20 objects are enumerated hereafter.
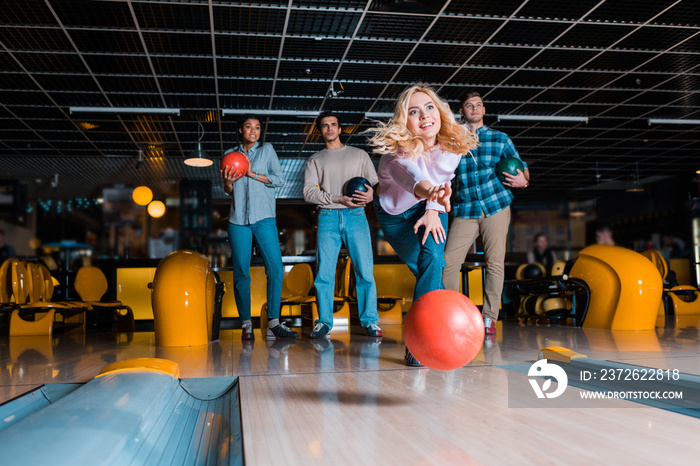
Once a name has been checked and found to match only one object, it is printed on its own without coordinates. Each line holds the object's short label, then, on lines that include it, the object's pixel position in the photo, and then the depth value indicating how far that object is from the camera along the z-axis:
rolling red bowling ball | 1.35
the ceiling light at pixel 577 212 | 18.28
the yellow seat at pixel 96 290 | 5.81
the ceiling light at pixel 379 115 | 8.37
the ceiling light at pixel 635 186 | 13.23
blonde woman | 2.03
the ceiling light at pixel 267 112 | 8.17
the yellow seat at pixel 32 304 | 4.32
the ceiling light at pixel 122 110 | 7.93
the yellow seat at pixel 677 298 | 5.43
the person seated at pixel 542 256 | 9.95
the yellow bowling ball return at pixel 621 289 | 3.49
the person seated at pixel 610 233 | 16.38
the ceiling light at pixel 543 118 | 8.80
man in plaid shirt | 3.37
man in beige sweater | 3.21
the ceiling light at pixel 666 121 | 9.28
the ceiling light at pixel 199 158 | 8.90
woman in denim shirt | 3.40
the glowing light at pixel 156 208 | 12.10
